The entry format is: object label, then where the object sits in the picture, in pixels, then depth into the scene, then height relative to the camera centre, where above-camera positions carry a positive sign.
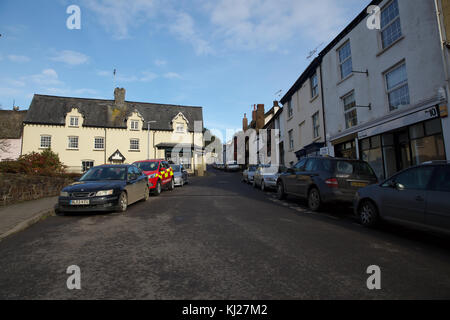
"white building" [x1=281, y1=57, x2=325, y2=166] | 18.46 +5.01
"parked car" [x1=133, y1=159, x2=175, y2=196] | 12.00 +0.32
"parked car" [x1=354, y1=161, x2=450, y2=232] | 4.31 -0.51
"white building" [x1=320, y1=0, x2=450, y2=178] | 9.65 +4.01
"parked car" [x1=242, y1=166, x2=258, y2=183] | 19.36 +0.24
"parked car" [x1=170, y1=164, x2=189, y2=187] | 17.48 +0.25
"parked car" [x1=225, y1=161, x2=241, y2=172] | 45.38 +1.94
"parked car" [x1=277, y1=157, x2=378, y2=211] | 7.36 -0.16
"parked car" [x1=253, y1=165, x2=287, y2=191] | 14.61 +0.03
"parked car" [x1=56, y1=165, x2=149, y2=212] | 6.87 -0.27
